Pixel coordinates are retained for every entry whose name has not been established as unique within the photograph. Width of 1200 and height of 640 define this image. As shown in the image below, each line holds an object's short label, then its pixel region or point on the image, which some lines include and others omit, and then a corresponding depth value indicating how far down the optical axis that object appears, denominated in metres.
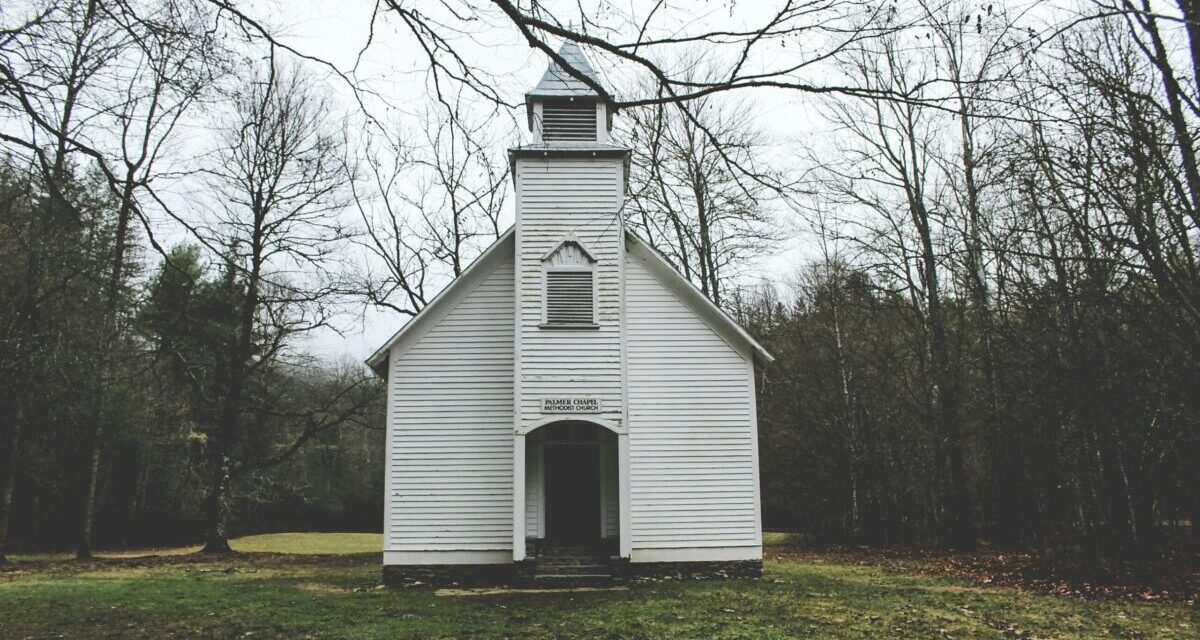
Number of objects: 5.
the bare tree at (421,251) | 25.31
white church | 15.24
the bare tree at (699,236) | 20.73
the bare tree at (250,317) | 22.91
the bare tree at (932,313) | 22.53
